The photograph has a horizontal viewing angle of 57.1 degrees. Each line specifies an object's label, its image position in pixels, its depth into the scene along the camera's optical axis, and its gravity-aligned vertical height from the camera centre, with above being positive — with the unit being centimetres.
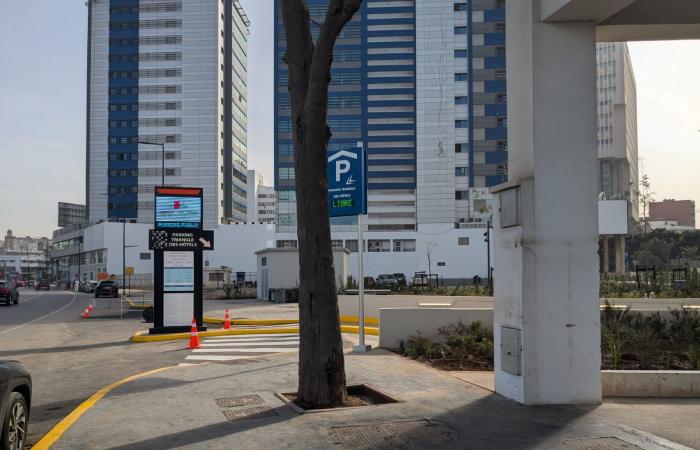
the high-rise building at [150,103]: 11200 +2742
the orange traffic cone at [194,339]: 1622 -202
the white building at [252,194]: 15762 +1612
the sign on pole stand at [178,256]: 1969 +11
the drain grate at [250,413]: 774 -191
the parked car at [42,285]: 9483 -357
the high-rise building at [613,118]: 12738 +2750
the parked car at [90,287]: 7462 -311
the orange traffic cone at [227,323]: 2034 -206
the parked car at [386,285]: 2971 -137
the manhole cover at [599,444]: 625 -187
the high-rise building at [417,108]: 10106 +2435
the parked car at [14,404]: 586 -138
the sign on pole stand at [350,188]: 1465 +163
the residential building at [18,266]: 16904 -142
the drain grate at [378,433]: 649 -186
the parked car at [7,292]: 4166 -201
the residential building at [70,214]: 13038 +954
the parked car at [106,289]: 5698 -258
